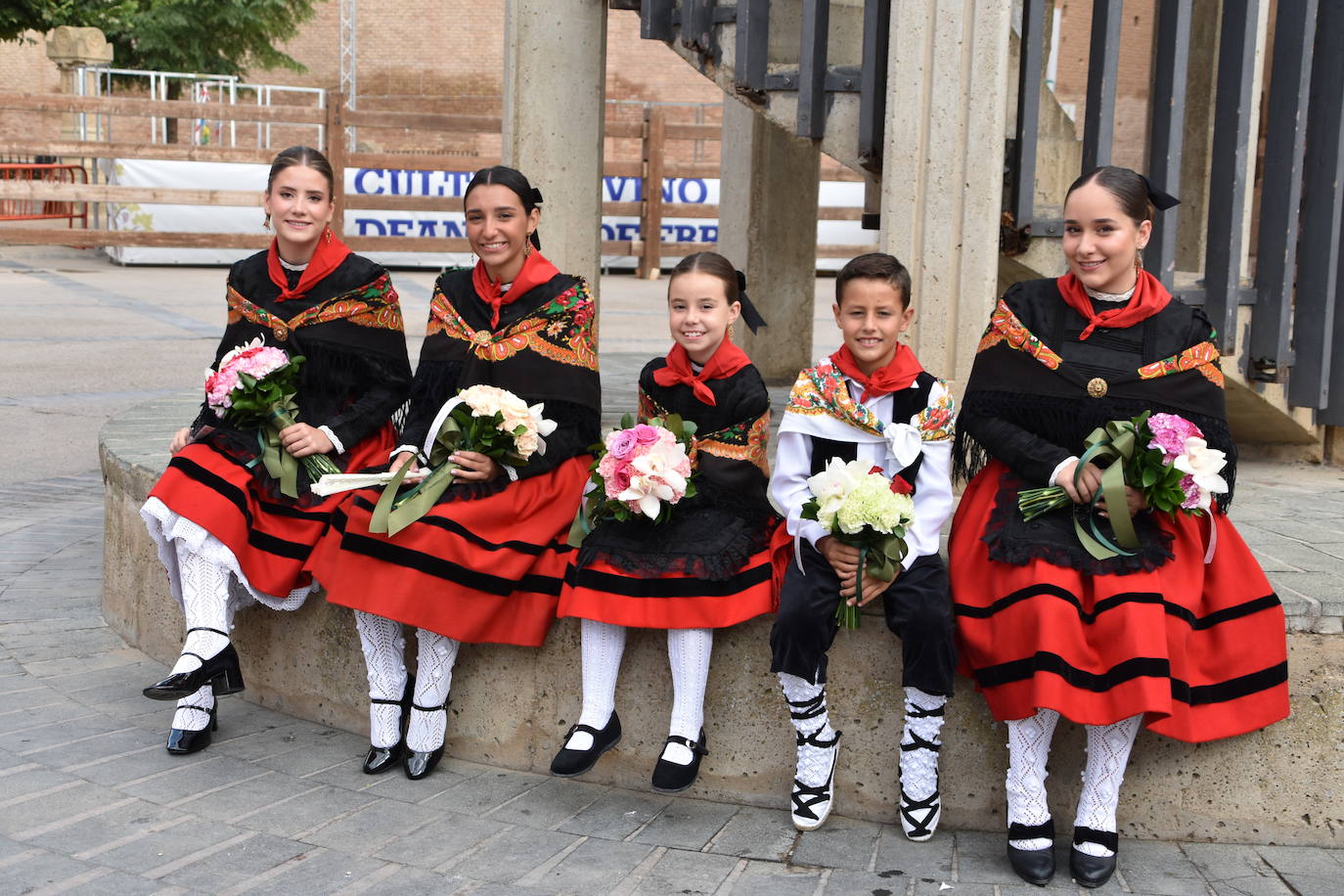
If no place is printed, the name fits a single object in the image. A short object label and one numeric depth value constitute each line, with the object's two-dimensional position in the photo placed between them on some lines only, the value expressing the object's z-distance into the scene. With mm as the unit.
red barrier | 20719
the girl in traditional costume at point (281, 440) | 4117
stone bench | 3623
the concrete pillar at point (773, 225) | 8148
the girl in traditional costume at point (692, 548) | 3738
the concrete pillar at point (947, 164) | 4645
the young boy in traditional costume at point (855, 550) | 3586
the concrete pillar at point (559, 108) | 6023
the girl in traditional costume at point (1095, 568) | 3424
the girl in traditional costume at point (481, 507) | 3873
